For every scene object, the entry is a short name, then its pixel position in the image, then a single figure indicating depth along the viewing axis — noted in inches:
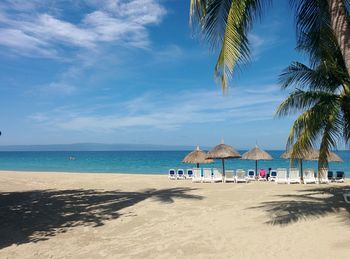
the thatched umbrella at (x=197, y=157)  836.2
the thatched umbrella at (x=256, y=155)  811.4
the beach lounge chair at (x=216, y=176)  736.3
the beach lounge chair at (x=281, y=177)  692.1
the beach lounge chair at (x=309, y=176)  690.8
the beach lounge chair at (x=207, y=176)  739.4
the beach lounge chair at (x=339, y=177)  724.7
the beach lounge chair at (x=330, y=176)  733.0
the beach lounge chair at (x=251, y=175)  788.5
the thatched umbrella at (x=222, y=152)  762.2
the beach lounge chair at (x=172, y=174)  838.2
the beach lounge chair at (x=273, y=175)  758.3
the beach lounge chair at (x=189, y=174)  842.9
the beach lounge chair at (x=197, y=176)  746.9
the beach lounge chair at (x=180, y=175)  838.5
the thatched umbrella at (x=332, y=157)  695.4
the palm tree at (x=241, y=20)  208.7
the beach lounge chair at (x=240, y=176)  718.8
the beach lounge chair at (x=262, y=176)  785.8
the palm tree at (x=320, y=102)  355.2
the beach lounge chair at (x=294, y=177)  686.5
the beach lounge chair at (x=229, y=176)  728.3
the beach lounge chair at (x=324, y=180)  699.1
